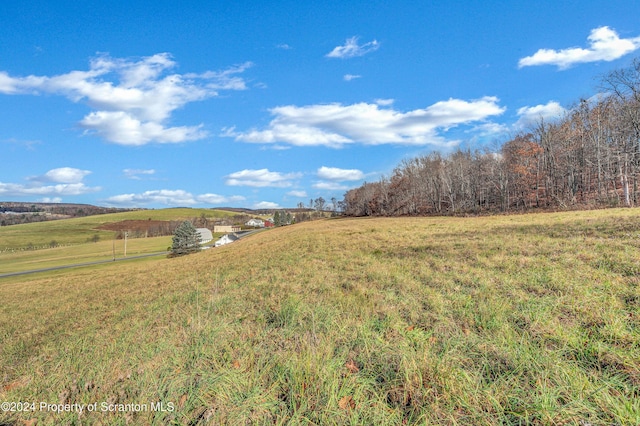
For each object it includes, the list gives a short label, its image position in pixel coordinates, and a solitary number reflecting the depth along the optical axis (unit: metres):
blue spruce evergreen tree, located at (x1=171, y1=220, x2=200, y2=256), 66.31
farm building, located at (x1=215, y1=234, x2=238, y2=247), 86.31
